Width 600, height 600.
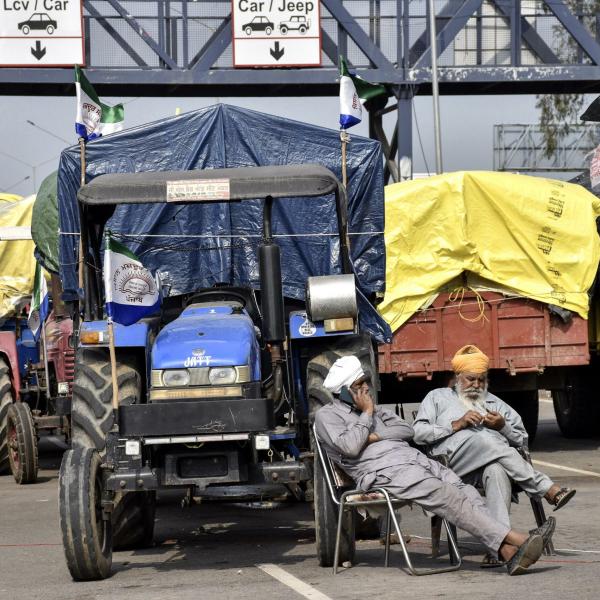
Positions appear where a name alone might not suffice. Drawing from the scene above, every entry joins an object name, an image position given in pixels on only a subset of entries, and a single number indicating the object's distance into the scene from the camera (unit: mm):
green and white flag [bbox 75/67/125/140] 14352
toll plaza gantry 29859
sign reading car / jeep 29719
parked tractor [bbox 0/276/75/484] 16156
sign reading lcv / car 29562
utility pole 31281
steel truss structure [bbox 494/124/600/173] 51156
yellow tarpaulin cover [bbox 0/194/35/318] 19094
